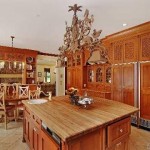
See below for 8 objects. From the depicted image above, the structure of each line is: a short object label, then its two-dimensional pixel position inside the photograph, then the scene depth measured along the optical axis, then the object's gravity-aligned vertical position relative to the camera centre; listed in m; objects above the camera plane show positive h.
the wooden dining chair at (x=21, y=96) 4.10 -0.66
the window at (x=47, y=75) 12.16 +0.02
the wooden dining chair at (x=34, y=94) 4.58 -0.63
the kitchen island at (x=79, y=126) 1.38 -0.55
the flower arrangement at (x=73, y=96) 2.44 -0.39
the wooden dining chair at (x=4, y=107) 3.62 -0.88
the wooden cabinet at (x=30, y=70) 6.89 +0.27
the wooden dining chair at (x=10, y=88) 5.77 -0.56
